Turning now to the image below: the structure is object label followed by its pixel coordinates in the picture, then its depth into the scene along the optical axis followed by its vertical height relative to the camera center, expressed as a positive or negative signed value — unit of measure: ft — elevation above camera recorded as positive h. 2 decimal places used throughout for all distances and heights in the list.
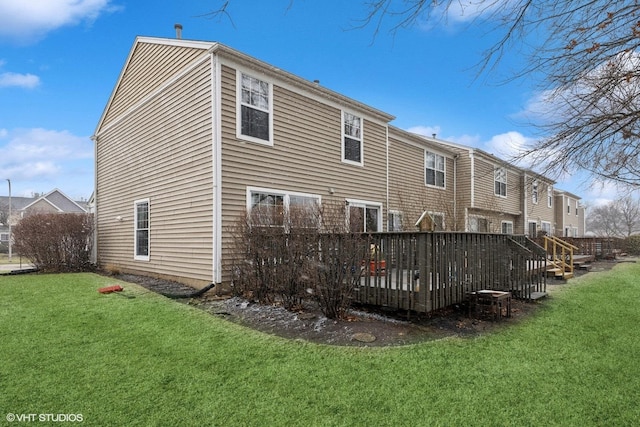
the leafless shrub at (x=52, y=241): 38.01 -1.68
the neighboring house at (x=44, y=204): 137.59 +8.81
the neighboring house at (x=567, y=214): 96.00 +3.08
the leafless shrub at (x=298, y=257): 18.22 -1.82
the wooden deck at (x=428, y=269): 17.38 -2.40
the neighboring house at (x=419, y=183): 44.73 +5.82
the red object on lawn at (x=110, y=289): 24.43 -4.49
